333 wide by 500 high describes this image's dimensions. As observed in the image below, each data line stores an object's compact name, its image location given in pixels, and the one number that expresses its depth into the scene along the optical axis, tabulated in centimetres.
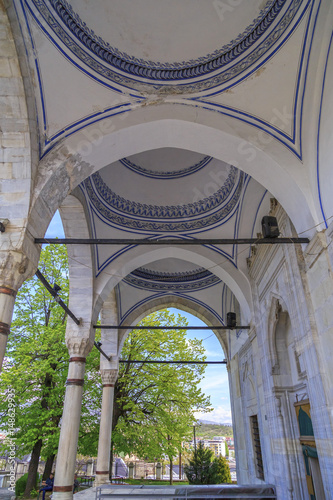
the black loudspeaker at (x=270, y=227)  436
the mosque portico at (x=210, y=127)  377
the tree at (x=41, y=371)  834
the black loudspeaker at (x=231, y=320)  711
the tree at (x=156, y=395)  1014
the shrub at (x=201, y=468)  960
